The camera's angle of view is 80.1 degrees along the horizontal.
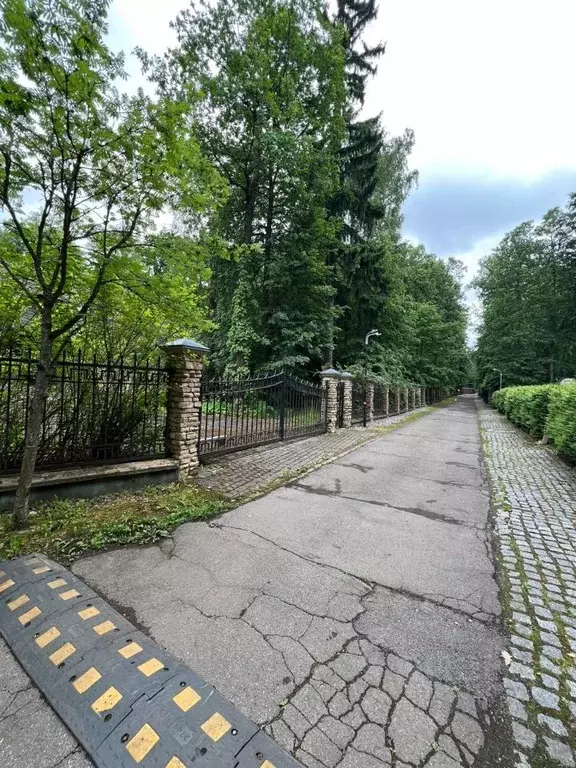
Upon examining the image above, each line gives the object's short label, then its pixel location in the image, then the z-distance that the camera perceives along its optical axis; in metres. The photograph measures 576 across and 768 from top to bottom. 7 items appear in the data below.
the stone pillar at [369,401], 14.00
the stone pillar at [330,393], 10.74
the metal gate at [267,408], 6.44
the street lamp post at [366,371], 13.13
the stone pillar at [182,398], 5.05
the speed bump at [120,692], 1.47
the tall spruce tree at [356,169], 15.39
